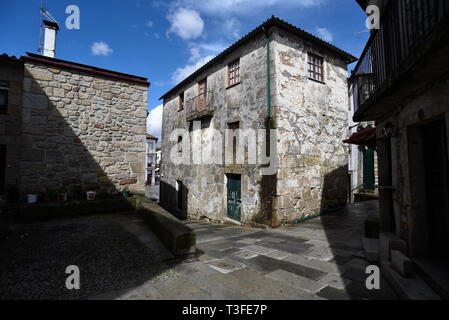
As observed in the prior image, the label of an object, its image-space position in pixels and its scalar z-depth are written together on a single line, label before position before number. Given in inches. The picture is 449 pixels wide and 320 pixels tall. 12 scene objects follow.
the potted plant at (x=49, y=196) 219.5
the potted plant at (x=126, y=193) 261.1
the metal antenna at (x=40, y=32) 310.3
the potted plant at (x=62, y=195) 224.7
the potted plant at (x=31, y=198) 212.5
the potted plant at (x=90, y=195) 238.1
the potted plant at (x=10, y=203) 199.9
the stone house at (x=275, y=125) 298.4
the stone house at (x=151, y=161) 1697.6
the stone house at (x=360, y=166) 522.0
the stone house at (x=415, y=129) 90.1
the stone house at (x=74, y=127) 226.5
